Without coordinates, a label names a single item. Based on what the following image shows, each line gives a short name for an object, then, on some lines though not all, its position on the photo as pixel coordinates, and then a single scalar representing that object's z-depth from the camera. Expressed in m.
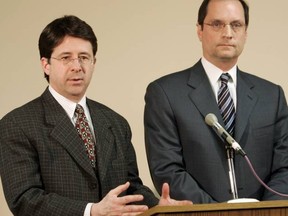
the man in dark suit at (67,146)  7.32
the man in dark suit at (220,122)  7.91
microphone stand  7.30
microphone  7.05
